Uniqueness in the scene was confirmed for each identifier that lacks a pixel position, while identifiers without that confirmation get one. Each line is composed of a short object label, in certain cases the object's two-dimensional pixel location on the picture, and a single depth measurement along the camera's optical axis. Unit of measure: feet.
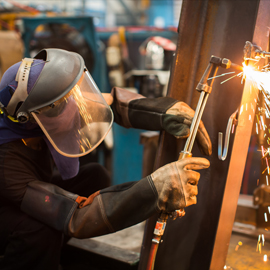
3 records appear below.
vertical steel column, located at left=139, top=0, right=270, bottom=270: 4.19
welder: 3.80
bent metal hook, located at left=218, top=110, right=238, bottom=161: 3.90
